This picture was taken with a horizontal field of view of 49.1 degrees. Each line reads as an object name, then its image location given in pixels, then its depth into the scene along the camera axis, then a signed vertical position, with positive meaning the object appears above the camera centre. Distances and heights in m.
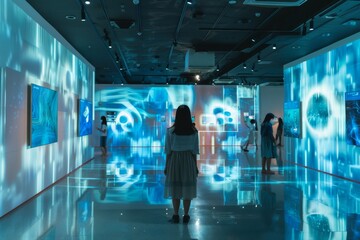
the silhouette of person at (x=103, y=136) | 15.27 -0.30
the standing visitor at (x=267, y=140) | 9.84 -0.29
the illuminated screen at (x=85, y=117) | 11.66 +0.36
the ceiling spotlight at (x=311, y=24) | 8.14 +2.16
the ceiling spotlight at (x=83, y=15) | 7.64 +2.22
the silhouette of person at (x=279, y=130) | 21.73 -0.09
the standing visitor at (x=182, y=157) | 5.35 -0.39
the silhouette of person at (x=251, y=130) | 18.30 -0.07
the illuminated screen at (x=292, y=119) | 12.41 +0.30
